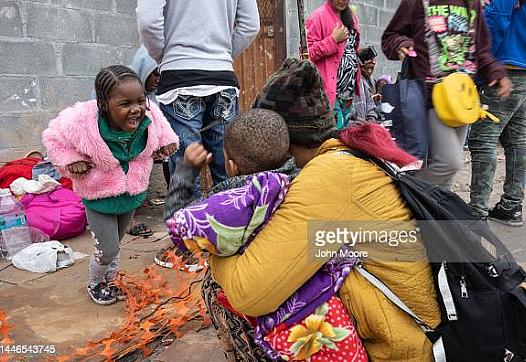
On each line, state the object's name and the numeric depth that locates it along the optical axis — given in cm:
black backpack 149
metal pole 390
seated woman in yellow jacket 148
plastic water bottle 355
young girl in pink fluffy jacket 248
